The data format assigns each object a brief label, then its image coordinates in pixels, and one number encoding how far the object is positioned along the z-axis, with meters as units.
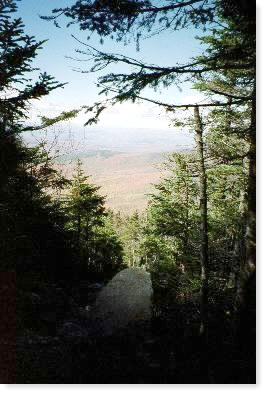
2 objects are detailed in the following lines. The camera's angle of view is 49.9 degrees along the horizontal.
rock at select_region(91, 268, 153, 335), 8.85
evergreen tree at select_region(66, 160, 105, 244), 20.94
